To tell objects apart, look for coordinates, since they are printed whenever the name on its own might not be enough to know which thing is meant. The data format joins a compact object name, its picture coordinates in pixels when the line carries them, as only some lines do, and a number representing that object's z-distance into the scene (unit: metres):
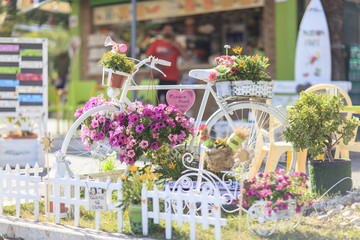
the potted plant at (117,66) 9.74
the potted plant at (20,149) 15.24
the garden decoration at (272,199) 7.85
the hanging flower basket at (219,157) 8.33
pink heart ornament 10.01
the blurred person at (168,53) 20.72
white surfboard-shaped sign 18.98
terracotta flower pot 9.80
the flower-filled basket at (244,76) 9.40
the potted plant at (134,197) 8.15
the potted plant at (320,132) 9.50
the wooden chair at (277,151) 10.62
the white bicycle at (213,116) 9.66
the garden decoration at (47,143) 8.80
